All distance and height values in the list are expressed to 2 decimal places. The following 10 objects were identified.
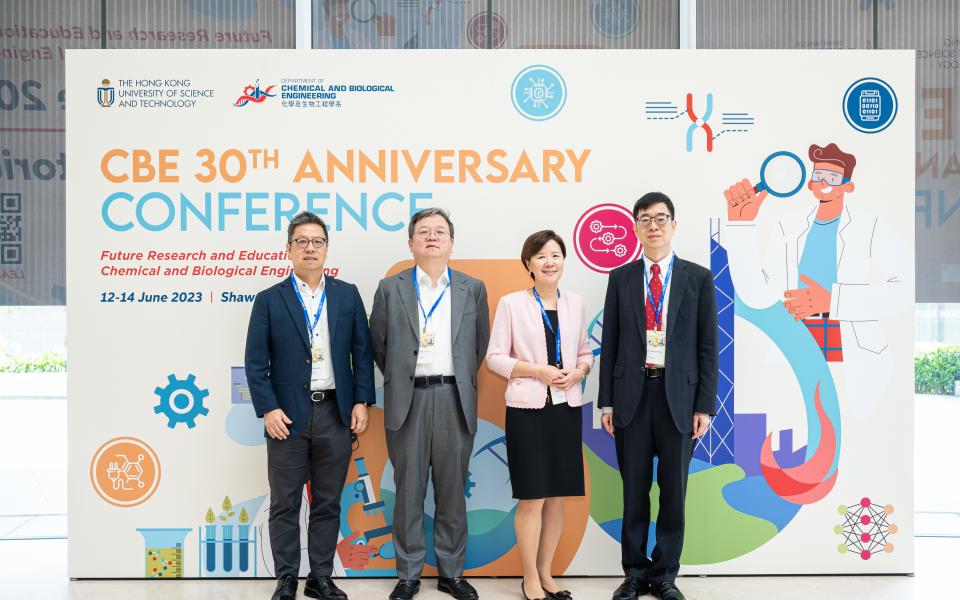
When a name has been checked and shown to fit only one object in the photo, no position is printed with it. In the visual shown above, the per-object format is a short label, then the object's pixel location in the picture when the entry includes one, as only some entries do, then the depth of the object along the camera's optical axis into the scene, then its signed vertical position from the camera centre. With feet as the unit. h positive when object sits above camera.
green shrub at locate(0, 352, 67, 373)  13.91 -1.41
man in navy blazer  10.58 -1.46
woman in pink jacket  10.39 -1.39
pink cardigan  10.37 -0.74
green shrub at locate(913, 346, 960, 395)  14.37 -1.65
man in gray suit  10.77 -1.41
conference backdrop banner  11.96 +0.81
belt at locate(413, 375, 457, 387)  10.78 -1.36
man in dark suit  10.52 -1.31
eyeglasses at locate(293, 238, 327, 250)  10.73 +0.78
